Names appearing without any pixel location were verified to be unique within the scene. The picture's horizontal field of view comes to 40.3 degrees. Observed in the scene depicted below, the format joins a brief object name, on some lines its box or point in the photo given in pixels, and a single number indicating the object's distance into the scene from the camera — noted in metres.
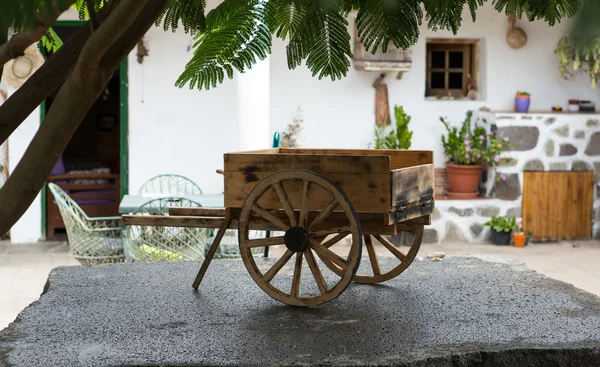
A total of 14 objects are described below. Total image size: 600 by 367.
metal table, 6.35
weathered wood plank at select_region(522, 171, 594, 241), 9.38
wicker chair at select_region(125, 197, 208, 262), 5.67
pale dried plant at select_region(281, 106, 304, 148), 9.20
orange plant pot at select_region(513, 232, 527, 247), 9.04
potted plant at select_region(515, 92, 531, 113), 9.30
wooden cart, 3.79
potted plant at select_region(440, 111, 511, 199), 9.19
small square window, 9.64
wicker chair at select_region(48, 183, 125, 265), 5.87
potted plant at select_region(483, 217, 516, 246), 9.10
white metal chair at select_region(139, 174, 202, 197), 7.99
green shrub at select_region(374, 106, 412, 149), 9.05
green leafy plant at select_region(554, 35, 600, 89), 9.06
